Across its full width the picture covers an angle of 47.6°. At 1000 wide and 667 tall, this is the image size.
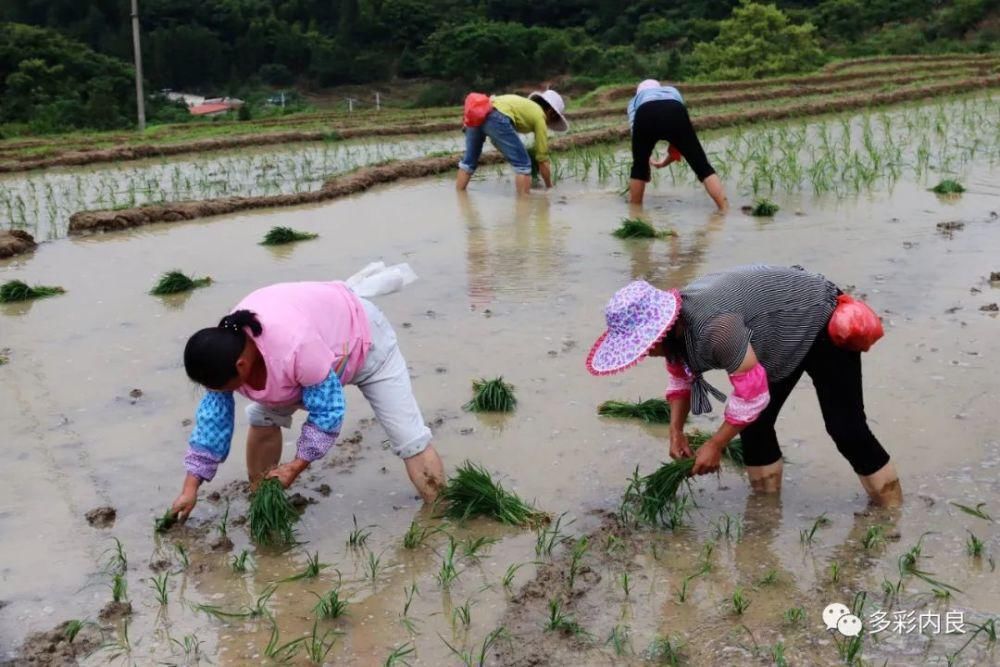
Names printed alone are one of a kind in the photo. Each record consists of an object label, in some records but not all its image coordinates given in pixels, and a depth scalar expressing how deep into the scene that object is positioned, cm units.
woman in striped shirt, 330
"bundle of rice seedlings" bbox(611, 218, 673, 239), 777
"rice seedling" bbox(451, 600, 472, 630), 316
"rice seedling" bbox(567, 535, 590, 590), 335
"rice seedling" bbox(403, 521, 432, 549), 362
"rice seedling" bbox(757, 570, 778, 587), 329
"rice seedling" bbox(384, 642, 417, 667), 293
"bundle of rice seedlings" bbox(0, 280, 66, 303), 652
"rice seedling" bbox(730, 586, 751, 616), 311
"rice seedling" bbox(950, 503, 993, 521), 356
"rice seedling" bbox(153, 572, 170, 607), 330
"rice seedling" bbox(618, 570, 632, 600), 328
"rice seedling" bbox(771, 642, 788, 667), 283
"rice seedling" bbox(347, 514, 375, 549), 365
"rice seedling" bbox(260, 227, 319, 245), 791
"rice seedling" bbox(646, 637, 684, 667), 290
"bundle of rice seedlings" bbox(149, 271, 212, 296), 659
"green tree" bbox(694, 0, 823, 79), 3141
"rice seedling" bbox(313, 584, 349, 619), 317
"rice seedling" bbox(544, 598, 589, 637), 307
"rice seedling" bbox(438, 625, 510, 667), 293
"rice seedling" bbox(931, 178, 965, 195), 872
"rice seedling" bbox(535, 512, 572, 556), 353
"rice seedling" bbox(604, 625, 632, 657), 298
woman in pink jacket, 333
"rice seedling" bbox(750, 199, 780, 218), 839
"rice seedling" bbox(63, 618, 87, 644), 310
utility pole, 2309
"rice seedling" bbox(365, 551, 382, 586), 345
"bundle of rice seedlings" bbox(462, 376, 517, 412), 470
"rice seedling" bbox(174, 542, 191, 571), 354
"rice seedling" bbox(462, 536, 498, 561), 353
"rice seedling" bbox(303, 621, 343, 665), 297
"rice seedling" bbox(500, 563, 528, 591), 332
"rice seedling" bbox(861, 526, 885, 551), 349
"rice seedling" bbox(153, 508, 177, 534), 372
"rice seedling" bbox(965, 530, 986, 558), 338
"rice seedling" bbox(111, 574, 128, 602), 329
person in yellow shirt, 950
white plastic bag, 393
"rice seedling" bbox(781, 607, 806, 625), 306
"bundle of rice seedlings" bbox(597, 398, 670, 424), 454
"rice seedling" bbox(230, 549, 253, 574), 351
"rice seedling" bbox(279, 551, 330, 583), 342
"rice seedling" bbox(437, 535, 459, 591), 337
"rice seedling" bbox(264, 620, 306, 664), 298
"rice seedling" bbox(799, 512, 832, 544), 354
